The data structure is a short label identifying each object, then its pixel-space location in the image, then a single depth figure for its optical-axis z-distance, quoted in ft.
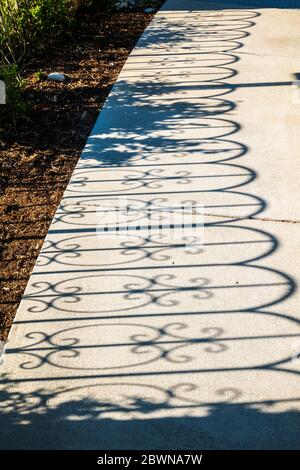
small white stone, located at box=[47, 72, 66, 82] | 24.82
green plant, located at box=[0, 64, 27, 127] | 21.11
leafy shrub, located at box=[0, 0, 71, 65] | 26.07
